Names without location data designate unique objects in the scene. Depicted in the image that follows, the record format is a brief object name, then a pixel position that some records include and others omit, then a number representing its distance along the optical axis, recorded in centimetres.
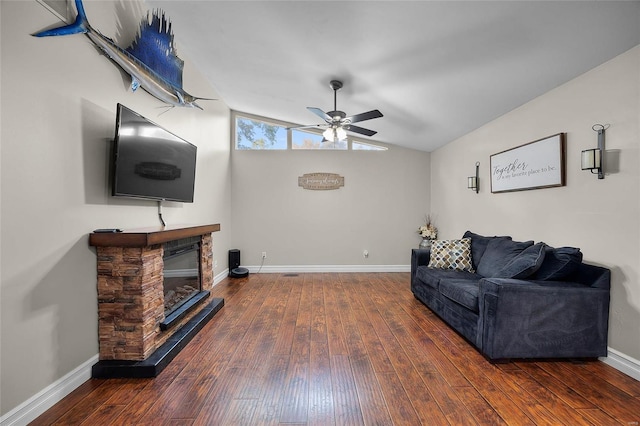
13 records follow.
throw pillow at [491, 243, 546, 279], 233
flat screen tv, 211
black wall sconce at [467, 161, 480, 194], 394
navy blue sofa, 216
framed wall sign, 263
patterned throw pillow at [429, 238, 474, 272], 346
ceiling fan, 301
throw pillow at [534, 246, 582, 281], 226
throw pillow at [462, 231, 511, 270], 339
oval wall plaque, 542
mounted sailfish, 204
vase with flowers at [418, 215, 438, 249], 505
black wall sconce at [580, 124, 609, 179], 220
